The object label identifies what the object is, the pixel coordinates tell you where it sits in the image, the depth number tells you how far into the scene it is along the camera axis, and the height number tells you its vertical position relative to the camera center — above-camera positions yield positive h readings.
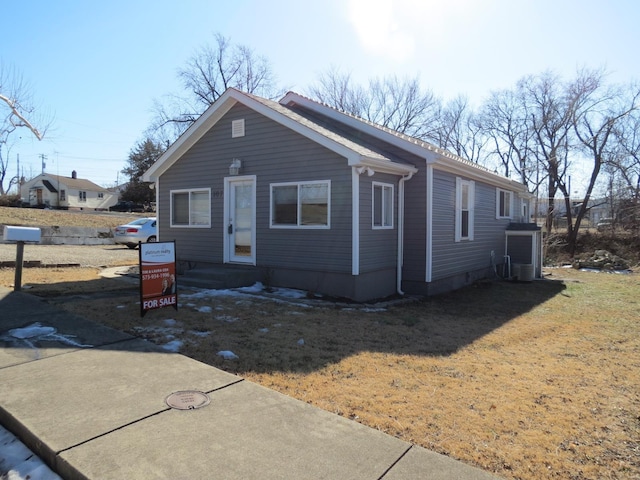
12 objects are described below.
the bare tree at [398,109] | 33.59 +9.21
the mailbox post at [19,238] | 7.65 -0.18
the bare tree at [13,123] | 20.75 +5.27
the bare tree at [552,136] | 28.25 +6.29
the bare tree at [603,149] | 25.06 +4.74
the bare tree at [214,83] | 33.59 +11.15
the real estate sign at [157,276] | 6.61 -0.74
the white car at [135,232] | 19.62 -0.16
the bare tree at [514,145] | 32.59 +6.71
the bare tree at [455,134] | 36.78 +8.14
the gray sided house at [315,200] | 9.27 +0.69
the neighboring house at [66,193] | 59.12 +4.93
